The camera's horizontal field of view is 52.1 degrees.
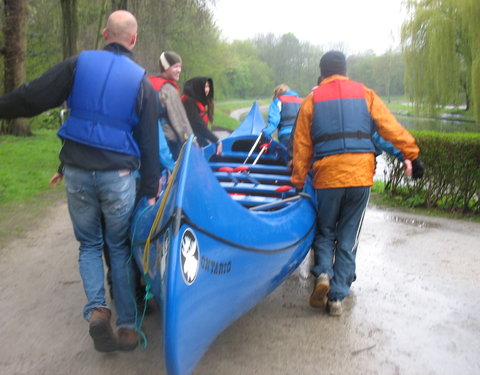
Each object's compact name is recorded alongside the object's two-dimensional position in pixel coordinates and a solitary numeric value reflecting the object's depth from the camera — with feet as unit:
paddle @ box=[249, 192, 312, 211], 13.58
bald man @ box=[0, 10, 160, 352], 9.81
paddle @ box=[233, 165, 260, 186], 16.96
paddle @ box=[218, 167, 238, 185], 17.21
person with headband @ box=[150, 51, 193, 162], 14.74
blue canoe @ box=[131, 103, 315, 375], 8.17
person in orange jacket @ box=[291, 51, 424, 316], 12.97
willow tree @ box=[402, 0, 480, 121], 58.65
